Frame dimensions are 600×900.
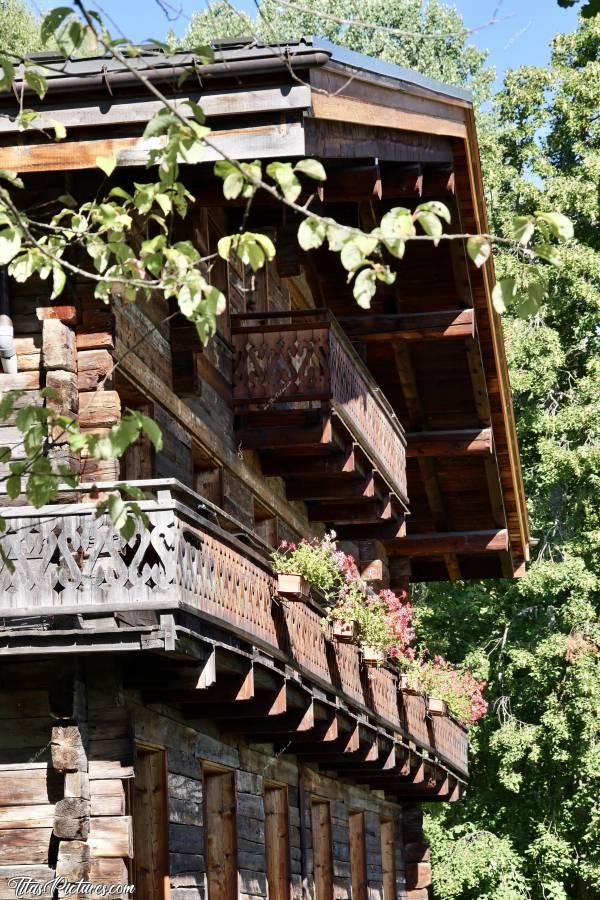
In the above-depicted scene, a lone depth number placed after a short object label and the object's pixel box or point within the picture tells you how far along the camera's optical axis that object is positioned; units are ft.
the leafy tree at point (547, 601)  101.65
